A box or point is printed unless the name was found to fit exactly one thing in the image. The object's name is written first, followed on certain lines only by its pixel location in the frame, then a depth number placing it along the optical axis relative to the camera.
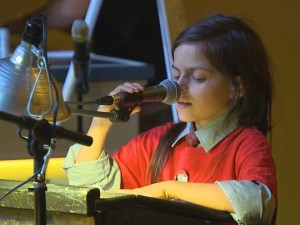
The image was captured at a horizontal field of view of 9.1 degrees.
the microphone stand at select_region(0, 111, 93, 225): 4.70
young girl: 5.18
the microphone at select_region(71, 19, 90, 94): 6.05
